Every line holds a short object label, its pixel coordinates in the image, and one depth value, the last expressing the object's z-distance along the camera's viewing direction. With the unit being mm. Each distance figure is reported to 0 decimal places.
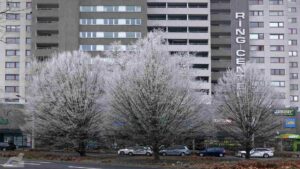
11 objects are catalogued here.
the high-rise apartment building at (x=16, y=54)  99438
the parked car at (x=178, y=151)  55297
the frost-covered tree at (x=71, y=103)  40219
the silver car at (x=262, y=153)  55881
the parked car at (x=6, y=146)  62844
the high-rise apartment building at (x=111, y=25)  92625
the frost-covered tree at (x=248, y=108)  41312
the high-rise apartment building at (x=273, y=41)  102188
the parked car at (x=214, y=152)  53981
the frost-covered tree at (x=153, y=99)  31875
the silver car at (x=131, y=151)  55234
